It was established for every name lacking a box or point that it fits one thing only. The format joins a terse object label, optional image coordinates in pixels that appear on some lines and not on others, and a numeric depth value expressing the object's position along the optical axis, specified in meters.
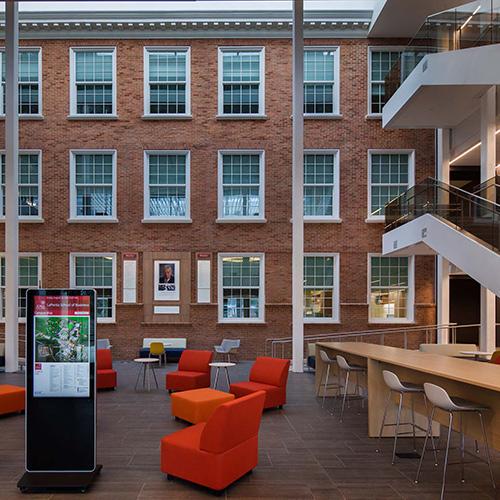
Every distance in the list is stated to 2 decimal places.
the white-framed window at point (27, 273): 14.44
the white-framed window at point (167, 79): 14.62
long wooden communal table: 4.69
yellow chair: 11.97
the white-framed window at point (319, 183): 14.74
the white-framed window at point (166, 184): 14.56
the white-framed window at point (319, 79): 14.76
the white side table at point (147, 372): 9.68
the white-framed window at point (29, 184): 14.53
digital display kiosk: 4.56
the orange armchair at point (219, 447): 4.48
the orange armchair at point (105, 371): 9.45
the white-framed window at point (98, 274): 14.47
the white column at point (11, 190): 11.66
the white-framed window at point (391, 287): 14.62
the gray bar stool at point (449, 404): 4.46
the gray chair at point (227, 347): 12.95
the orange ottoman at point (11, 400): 7.49
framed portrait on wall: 14.31
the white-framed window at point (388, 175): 14.73
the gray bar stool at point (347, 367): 7.32
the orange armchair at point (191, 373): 8.95
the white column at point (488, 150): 10.66
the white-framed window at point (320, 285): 14.59
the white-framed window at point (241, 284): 14.48
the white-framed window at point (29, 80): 14.61
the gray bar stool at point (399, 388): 5.46
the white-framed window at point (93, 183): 14.55
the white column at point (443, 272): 13.73
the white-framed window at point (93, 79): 14.62
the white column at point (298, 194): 11.70
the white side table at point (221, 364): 8.66
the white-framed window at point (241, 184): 14.56
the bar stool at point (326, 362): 8.29
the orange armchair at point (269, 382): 7.82
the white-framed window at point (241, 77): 14.66
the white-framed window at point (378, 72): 14.68
